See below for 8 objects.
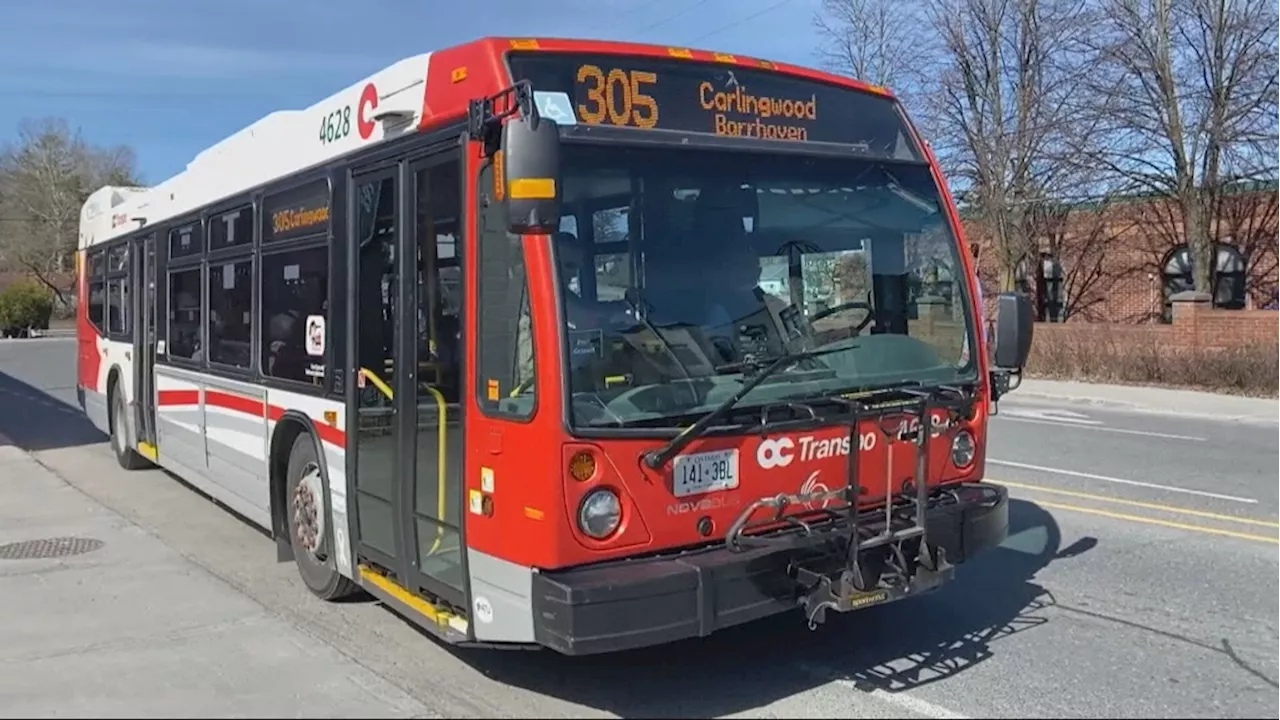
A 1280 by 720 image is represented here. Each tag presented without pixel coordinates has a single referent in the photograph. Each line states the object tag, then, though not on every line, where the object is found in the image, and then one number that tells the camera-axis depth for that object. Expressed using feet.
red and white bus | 14.42
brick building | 91.40
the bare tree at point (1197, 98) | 81.30
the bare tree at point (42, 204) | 230.48
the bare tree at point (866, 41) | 112.16
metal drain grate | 26.12
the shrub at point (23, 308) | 177.58
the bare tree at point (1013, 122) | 92.19
